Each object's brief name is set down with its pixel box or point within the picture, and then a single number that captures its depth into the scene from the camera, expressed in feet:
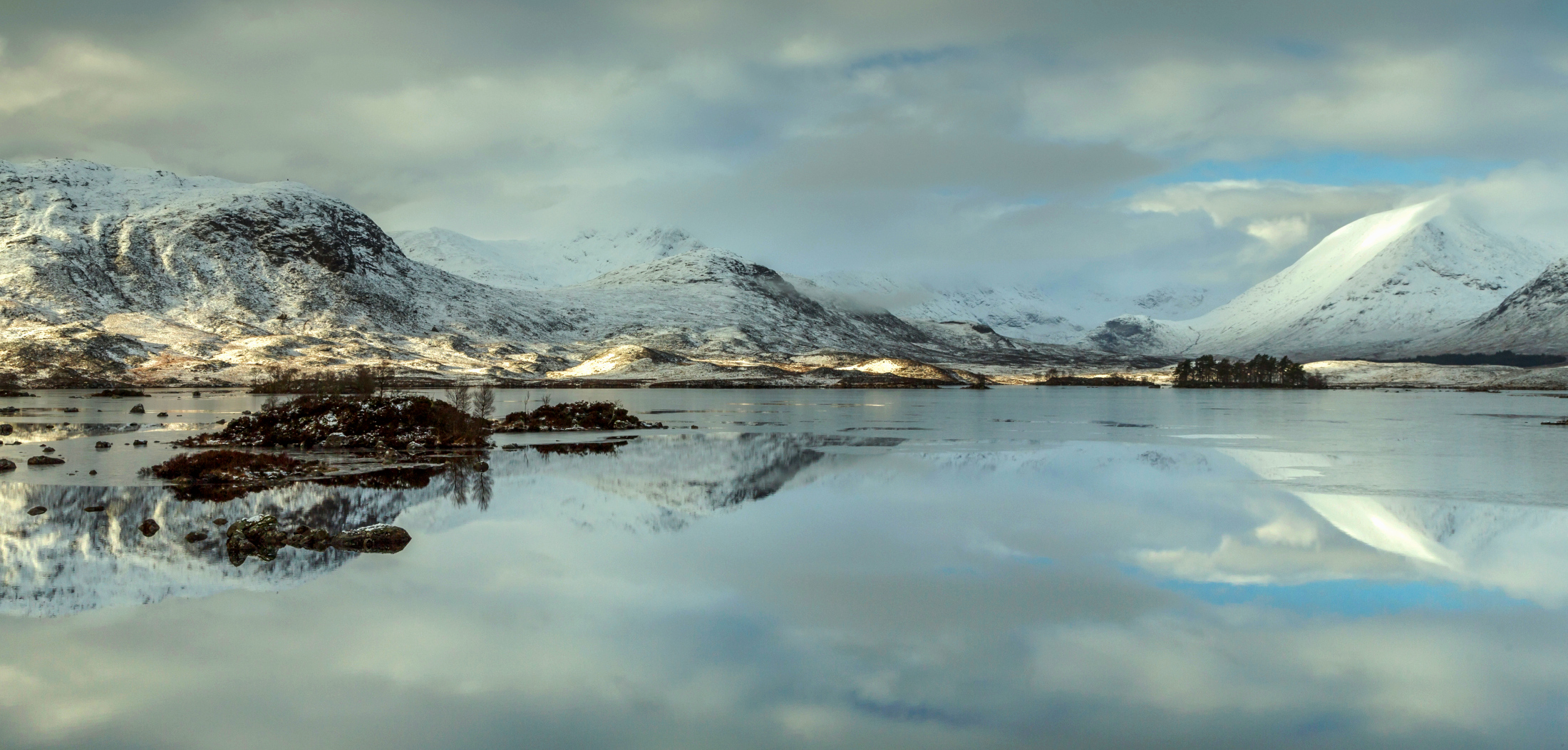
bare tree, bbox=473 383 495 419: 194.86
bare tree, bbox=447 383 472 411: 196.46
